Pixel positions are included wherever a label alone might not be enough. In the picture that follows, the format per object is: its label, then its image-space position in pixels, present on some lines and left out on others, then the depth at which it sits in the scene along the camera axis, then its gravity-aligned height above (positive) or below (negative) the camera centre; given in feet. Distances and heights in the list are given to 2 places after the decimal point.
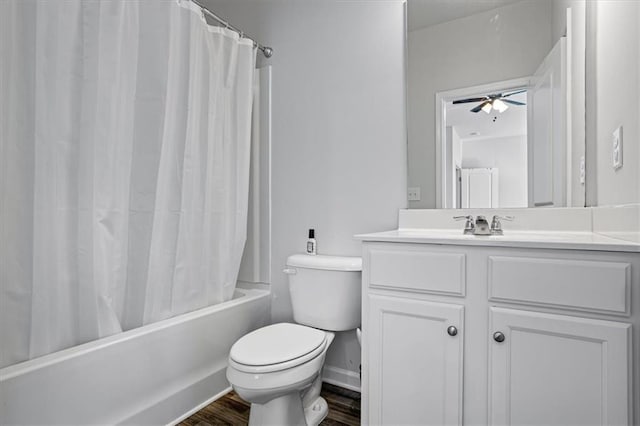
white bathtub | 3.70 -2.03
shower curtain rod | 6.90 +3.25
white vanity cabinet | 3.10 -1.22
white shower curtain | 3.86 +0.59
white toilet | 4.27 -1.77
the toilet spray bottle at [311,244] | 6.38 -0.55
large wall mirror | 4.59 +1.61
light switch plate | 3.50 +0.67
